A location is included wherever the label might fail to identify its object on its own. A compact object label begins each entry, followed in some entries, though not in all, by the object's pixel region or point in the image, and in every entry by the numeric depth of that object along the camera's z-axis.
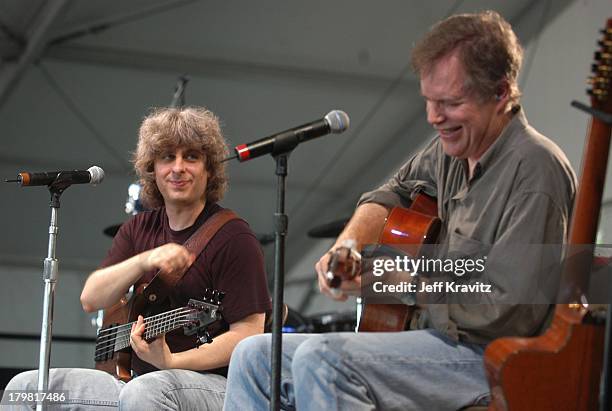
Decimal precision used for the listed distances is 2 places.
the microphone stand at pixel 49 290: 6.26
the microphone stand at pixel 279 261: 4.80
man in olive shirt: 4.59
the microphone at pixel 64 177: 6.53
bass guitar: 6.23
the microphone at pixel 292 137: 4.93
